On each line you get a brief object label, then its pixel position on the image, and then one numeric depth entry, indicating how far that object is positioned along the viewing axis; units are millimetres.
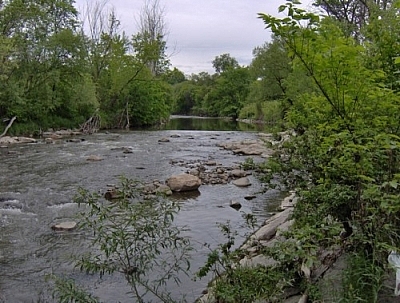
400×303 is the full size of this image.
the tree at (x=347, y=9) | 25847
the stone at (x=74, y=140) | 22859
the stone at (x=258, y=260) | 5115
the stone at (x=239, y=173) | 14078
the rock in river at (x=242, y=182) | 12656
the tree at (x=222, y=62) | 85188
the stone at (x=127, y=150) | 18420
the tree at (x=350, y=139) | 3152
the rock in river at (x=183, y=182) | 11797
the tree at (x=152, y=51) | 36219
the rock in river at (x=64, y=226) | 8039
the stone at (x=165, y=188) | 11183
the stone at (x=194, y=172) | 13906
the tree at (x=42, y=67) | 25172
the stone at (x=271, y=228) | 6802
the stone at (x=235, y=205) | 10120
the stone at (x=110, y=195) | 10295
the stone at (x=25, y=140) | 22150
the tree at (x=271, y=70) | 33750
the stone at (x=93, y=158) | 16422
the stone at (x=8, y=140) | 21312
